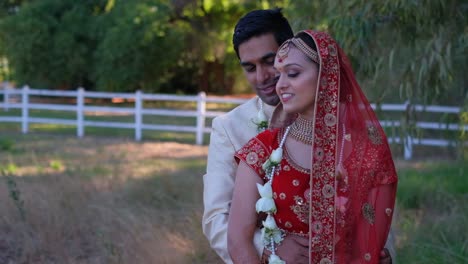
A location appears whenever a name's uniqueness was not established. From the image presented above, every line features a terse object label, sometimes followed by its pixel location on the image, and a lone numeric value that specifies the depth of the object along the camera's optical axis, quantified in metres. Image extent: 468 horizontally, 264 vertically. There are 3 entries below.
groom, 2.54
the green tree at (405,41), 5.17
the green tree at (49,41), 28.61
